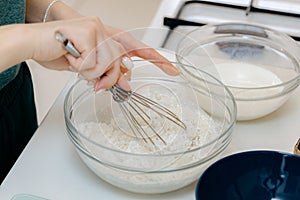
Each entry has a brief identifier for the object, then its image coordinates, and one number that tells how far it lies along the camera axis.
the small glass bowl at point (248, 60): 0.78
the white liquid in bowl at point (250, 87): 0.78
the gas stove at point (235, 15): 1.09
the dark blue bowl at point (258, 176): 0.66
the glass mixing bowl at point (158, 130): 0.65
